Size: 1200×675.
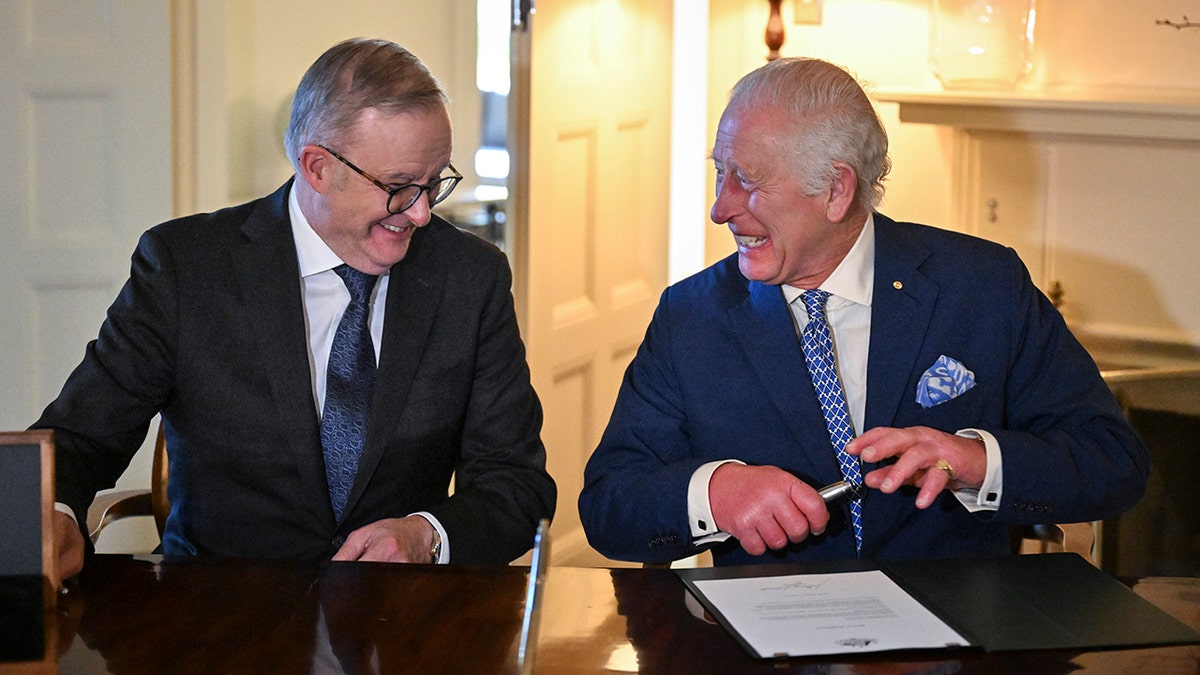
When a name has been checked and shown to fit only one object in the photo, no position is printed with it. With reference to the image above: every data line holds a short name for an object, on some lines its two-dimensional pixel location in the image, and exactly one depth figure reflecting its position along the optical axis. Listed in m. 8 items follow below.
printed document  1.33
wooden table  1.30
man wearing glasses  1.92
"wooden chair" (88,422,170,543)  2.21
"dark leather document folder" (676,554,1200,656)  1.36
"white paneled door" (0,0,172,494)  3.14
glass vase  3.39
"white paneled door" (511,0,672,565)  3.36
